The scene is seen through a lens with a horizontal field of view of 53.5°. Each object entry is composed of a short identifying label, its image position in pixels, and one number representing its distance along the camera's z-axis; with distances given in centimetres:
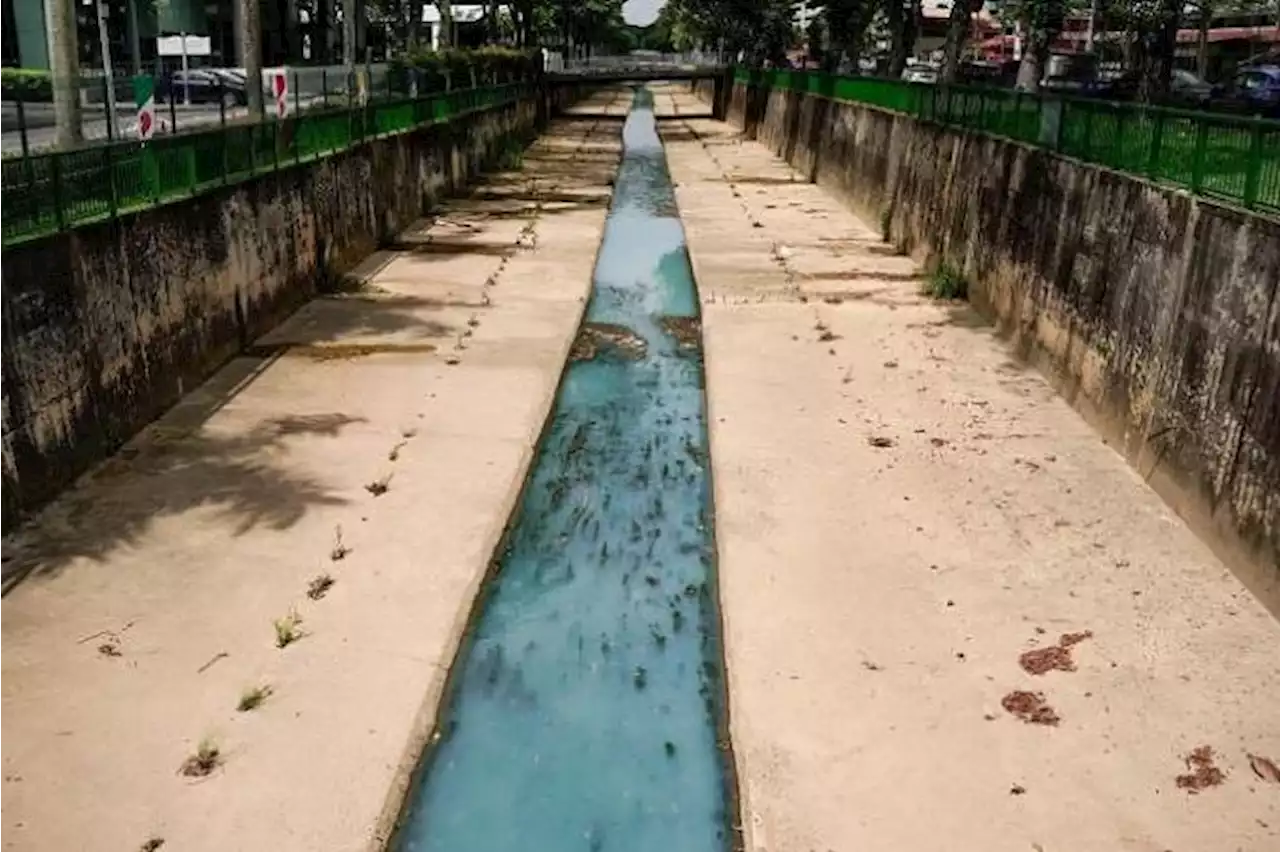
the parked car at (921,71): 5864
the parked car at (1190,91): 3566
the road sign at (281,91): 2405
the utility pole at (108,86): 1766
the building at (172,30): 5038
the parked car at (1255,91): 3394
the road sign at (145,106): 1702
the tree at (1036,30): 2770
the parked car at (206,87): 4053
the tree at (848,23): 4575
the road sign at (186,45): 4084
